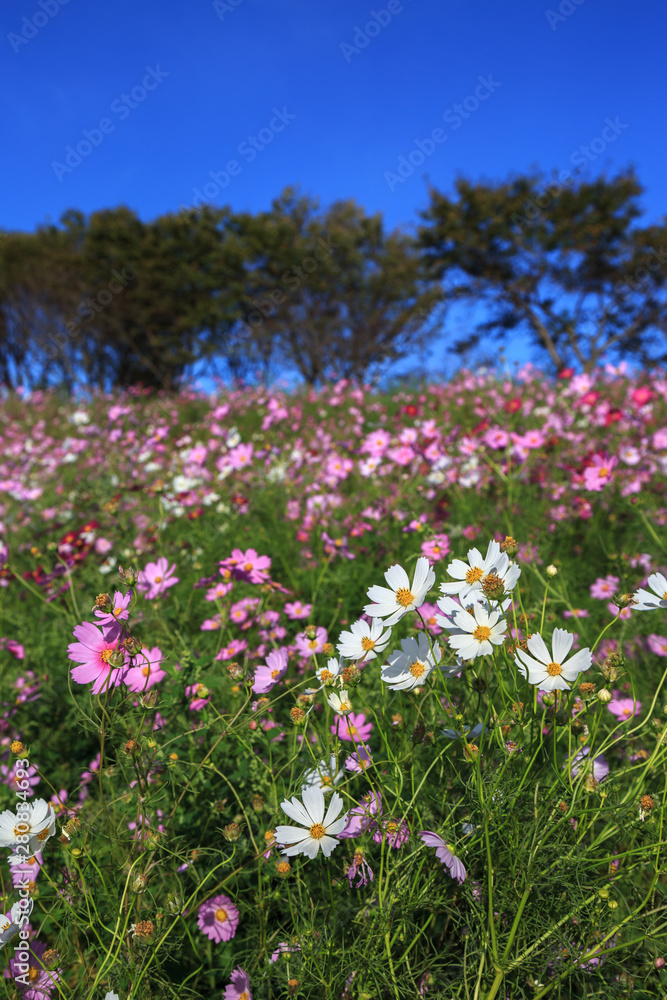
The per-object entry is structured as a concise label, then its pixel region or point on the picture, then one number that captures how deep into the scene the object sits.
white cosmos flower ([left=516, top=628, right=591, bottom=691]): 0.86
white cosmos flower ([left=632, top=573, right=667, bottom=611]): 0.96
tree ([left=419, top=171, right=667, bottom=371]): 17.38
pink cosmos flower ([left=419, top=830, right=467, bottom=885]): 0.84
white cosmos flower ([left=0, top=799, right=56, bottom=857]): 0.91
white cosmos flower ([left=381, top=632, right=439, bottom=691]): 0.90
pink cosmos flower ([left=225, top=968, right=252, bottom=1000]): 0.95
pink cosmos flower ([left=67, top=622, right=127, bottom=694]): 0.92
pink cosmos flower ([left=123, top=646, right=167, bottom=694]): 1.09
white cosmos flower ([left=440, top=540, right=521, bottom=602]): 0.89
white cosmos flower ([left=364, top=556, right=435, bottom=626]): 0.97
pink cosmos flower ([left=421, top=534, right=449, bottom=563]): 1.59
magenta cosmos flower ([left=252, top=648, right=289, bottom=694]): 1.13
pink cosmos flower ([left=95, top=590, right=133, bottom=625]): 0.92
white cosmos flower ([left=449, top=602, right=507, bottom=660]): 0.87
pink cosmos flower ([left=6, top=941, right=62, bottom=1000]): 0.93
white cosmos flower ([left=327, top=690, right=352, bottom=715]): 0.95
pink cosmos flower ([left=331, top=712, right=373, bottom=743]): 1.22
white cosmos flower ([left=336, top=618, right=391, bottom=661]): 1.00
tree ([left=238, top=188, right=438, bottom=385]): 17.48
